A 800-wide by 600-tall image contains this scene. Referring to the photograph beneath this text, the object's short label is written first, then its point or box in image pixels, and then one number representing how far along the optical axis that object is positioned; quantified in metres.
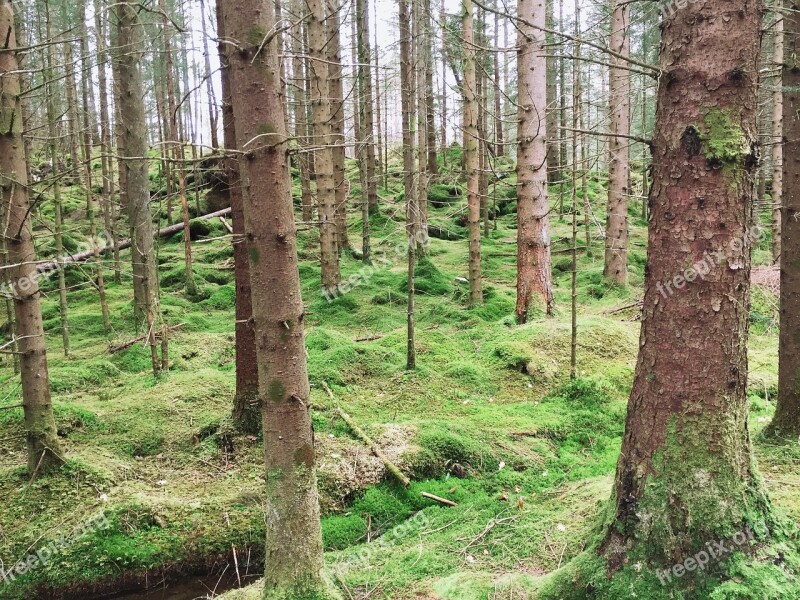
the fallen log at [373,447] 5.23
